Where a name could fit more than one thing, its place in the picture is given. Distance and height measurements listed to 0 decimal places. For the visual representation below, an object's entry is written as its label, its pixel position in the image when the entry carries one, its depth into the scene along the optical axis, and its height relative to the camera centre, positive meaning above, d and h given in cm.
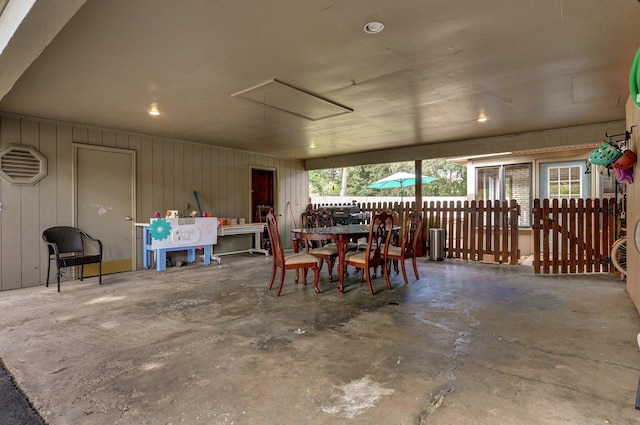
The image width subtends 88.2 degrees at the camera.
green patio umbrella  899 +85
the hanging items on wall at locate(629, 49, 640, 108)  180 +72
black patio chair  451 -52
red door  824 +53
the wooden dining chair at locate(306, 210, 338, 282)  465 -60
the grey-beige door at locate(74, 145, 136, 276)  537 +20
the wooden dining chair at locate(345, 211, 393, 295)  407 -57
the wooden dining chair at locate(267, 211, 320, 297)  404 -60
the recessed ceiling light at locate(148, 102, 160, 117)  438 +143
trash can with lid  673 -69
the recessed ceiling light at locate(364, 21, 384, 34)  246 +140
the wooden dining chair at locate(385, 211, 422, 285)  453 -53
